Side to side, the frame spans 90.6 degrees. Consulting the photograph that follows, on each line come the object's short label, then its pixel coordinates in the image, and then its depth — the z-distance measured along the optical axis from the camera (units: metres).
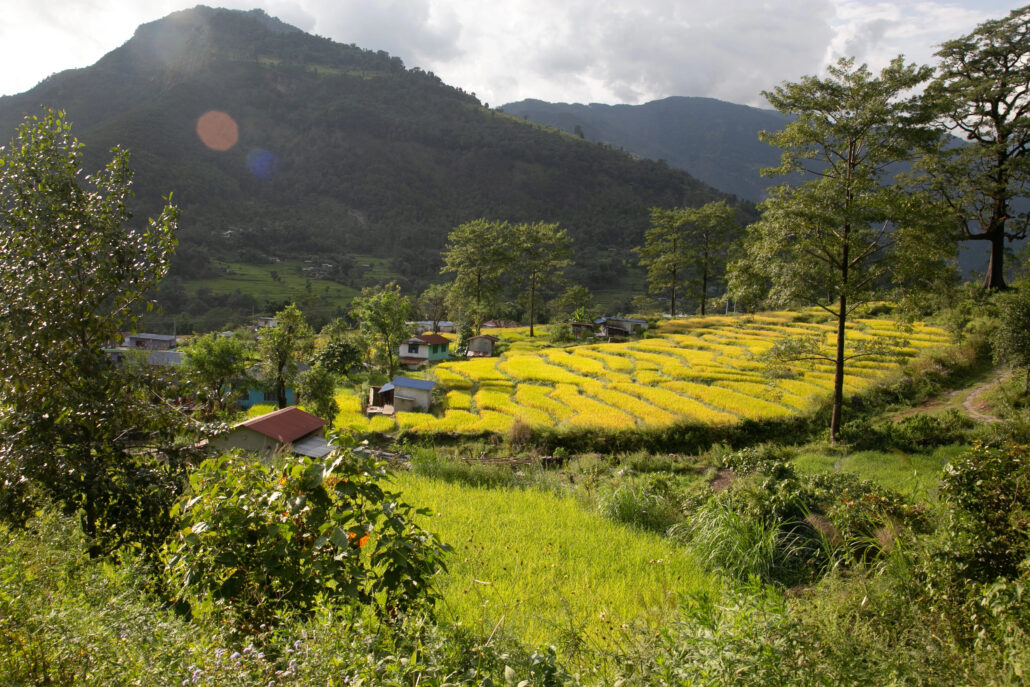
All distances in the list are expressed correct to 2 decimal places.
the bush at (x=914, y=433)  14.75
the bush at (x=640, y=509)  8.94
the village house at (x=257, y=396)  28.75
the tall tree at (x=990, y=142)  28.00
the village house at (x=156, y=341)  52.84
